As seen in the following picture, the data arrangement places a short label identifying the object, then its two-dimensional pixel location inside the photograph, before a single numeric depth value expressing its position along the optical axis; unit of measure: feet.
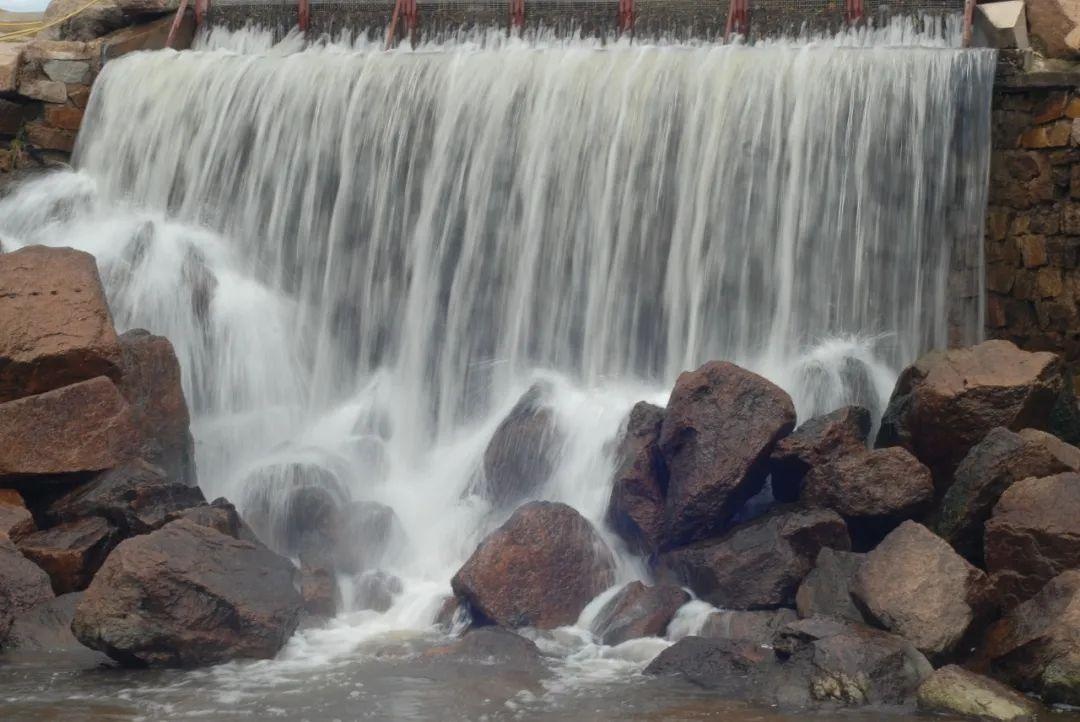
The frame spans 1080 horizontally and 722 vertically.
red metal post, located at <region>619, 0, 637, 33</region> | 61.67
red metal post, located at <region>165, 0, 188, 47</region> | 65.92
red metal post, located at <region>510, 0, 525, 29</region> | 62.85
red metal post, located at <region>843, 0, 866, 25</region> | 57.93
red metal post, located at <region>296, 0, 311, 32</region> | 65.87
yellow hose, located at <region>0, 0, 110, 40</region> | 67.41
